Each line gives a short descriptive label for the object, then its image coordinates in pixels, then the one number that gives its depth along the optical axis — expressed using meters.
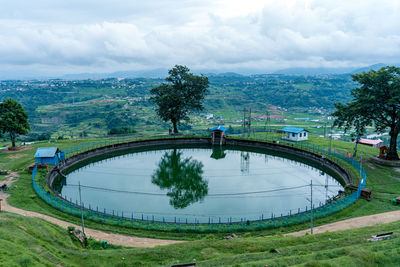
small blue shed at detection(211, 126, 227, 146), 64.38
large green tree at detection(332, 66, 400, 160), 41.78
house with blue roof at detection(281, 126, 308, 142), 60.55
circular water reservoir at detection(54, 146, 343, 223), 30.94
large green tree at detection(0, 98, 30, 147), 48.00
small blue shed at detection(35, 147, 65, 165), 42.38
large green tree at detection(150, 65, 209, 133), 64.62
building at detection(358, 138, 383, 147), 56.24
